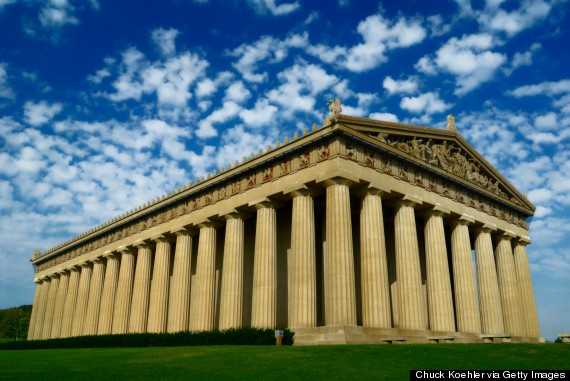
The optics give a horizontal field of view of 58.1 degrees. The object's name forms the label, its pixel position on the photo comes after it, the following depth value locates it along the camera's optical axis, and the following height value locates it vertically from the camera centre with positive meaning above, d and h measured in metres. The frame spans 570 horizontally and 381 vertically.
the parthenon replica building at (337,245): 36.16 +8.74
